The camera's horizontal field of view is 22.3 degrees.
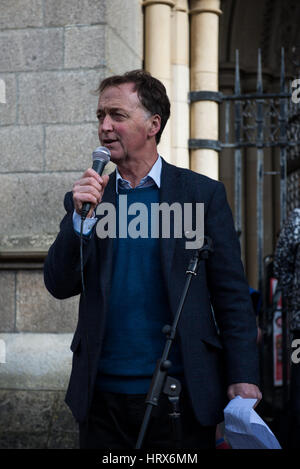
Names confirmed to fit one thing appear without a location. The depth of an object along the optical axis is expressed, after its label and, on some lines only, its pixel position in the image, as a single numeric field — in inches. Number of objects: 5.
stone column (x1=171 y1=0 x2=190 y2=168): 234.7
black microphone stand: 80.0
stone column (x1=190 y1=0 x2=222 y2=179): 236.7
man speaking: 97.5
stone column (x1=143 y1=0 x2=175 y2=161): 225.0
